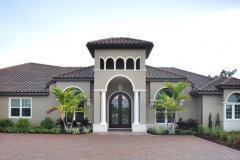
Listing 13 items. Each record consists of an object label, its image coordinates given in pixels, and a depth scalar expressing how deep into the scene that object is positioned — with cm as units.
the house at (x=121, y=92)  1523
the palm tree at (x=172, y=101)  1450
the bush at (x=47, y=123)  1576
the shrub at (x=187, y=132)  1442
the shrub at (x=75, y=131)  1431
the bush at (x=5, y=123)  1588
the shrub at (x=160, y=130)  1442
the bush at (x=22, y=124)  1585
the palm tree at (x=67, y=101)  1449
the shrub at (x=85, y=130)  1454
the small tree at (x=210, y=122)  1533
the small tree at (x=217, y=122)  1541
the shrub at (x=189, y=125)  1504
